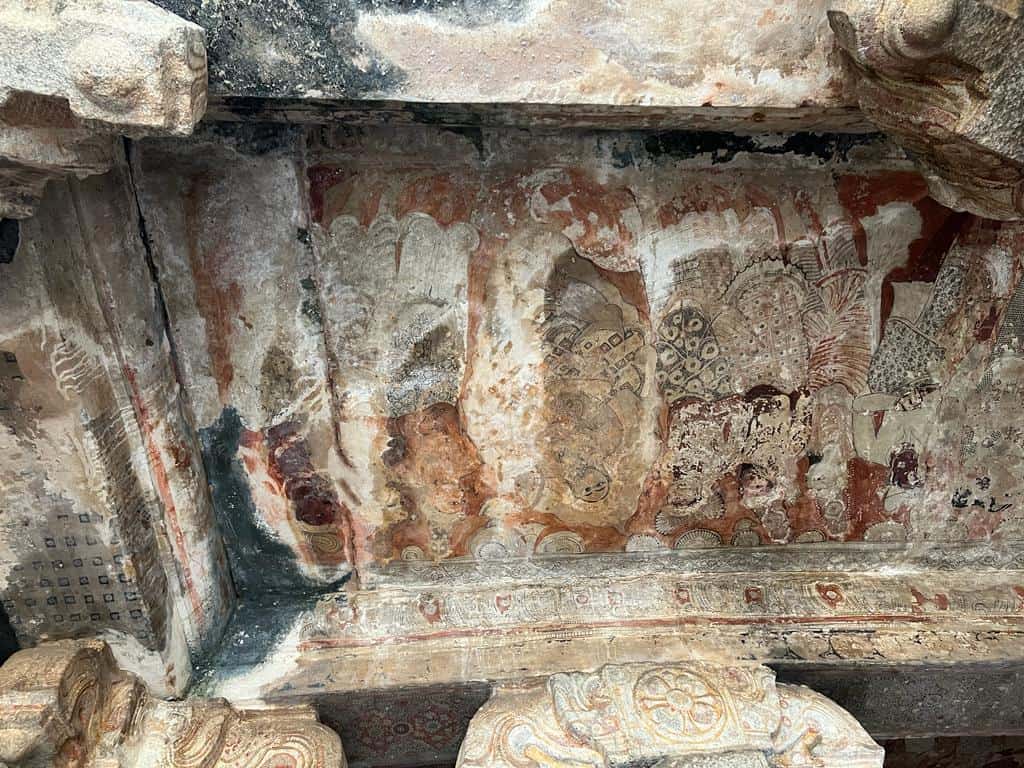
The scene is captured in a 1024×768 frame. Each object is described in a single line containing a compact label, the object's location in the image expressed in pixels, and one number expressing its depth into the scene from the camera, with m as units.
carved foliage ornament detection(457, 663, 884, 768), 1.95
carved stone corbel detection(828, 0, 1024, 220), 1.16
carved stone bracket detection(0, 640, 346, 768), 1.77
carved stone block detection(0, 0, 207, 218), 1.18
